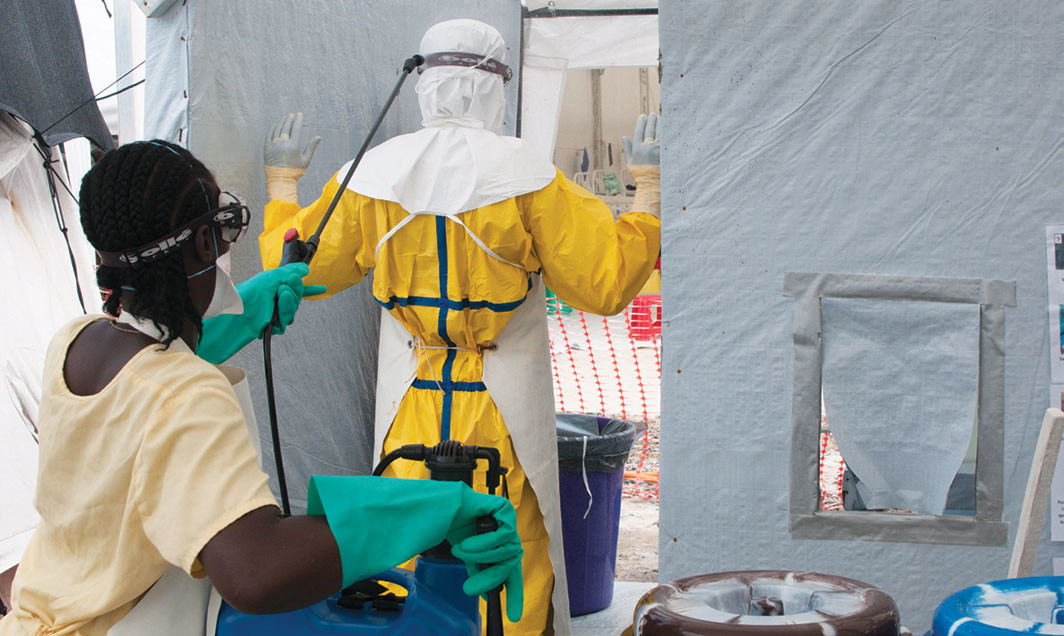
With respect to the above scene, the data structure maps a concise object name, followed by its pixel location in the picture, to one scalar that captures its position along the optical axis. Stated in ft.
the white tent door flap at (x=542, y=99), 14.64
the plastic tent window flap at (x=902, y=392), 7.31
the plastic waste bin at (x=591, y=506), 11.37
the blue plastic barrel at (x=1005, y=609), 4.50
